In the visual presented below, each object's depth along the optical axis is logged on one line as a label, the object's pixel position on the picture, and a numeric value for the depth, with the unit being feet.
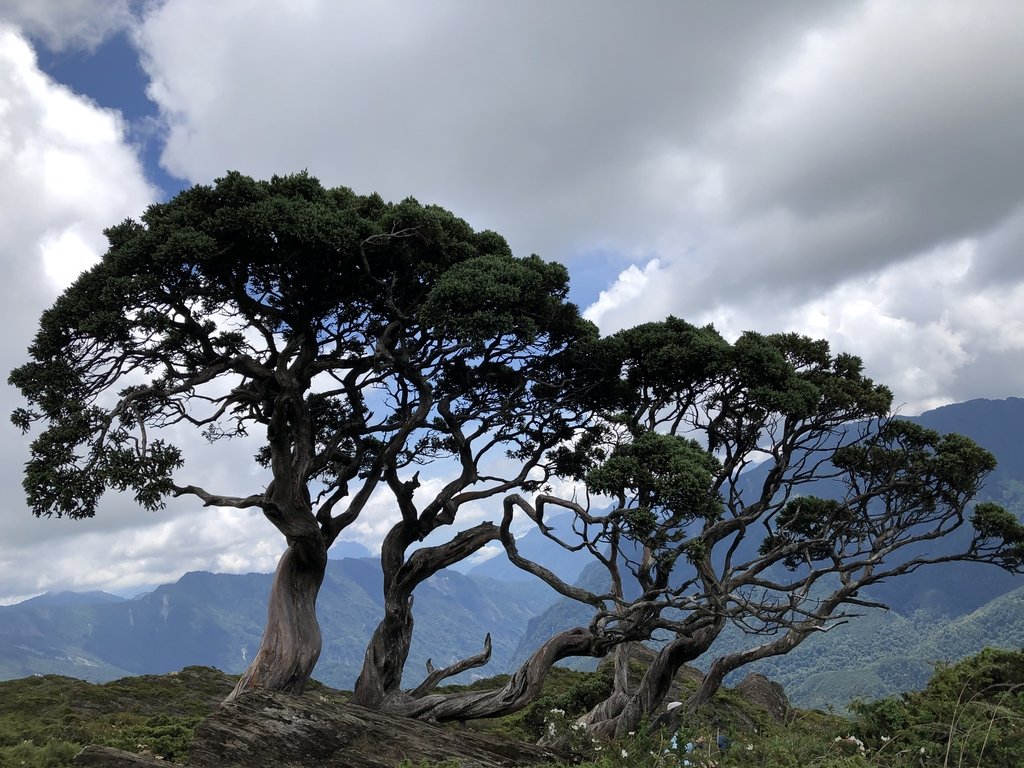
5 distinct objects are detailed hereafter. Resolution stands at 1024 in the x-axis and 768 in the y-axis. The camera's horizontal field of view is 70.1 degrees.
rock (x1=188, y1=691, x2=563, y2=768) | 49.57
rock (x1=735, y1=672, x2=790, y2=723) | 113.39
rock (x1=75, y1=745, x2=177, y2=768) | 42.96
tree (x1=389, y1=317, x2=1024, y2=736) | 61.41
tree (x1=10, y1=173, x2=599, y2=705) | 61.21
